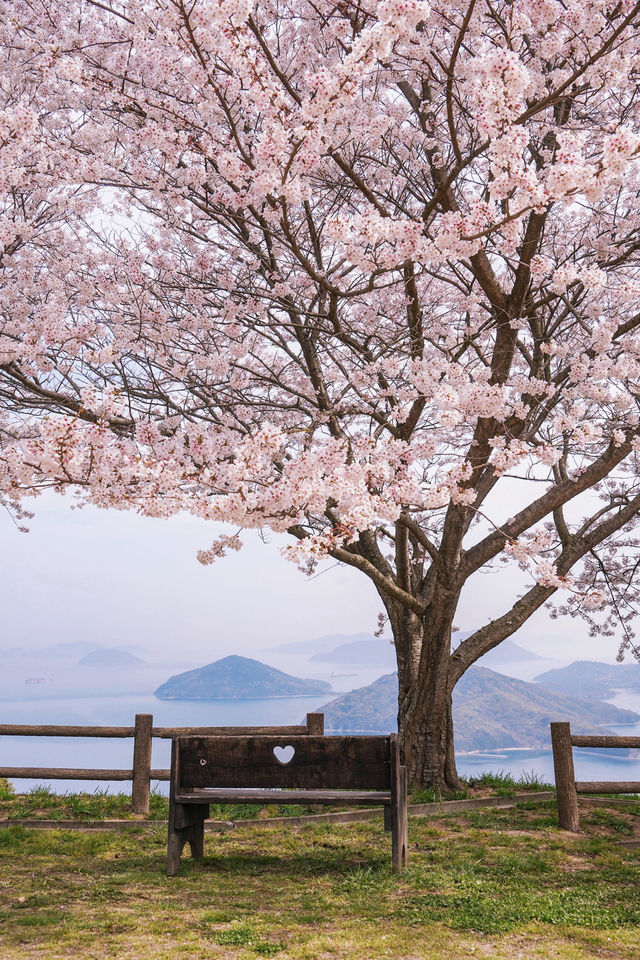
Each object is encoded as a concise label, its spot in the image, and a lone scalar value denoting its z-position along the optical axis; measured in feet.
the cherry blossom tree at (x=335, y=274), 16.66
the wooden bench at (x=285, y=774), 18.28
